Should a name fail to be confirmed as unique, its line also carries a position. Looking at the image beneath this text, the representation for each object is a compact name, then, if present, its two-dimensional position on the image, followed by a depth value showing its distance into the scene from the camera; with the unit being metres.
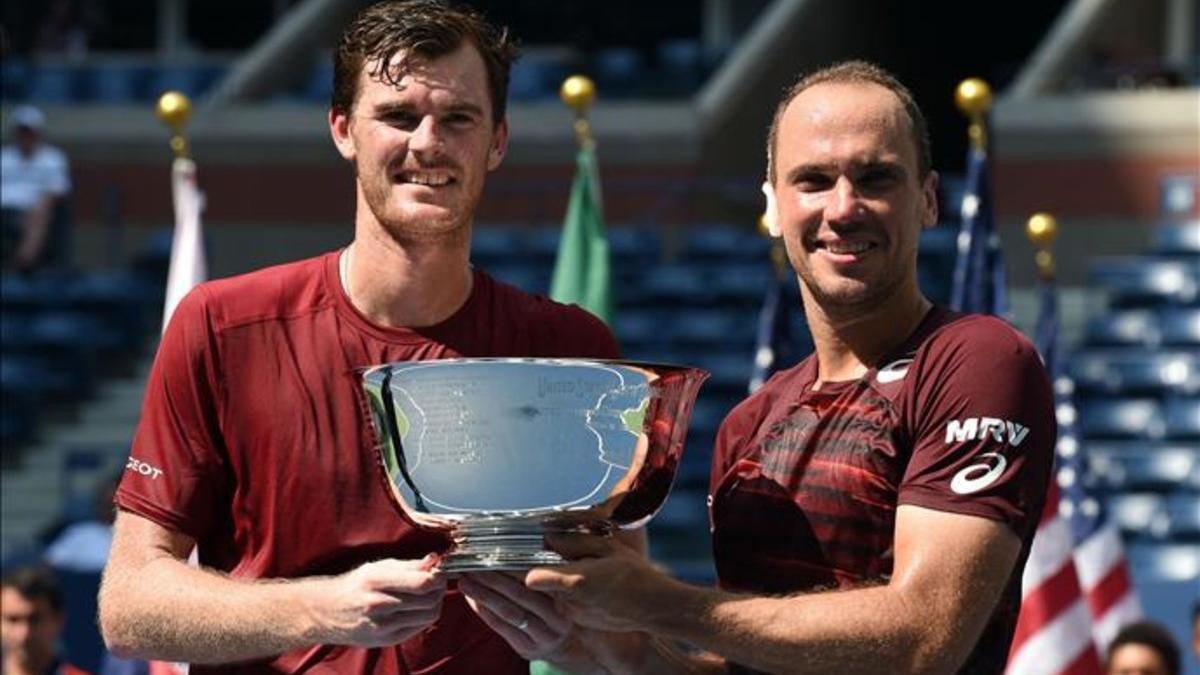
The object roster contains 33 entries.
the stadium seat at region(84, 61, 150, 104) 20.22
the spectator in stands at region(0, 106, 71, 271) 16.62
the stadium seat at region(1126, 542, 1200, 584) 12.56
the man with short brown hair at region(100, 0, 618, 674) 4.04
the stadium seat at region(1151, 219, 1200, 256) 16.09
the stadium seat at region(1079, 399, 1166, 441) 14.35
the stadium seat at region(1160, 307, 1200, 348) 14.99
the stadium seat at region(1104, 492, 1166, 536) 13.23
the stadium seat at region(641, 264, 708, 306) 15.87
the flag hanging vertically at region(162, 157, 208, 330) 8.27
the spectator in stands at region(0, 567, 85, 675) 9.02
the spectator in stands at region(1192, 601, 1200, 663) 8.94
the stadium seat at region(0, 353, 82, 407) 15.91
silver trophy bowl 3.63
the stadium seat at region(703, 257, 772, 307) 15.73
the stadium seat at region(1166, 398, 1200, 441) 14.20
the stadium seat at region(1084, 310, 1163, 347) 15.17
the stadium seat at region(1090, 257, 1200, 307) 15.40
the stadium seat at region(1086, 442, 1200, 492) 13.67
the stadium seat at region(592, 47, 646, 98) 19.98
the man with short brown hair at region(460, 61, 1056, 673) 3.70
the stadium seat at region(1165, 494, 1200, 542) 13.17
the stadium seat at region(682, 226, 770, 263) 16.30
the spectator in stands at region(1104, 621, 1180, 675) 8.05
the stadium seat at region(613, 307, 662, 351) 15.34
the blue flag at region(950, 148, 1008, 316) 8.58
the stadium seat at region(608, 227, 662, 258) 16.50
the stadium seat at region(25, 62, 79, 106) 20.05
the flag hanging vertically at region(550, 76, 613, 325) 8.66
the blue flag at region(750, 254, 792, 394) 9.25
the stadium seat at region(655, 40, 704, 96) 20.17
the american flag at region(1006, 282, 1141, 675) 8.09
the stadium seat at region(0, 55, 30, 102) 20.06
